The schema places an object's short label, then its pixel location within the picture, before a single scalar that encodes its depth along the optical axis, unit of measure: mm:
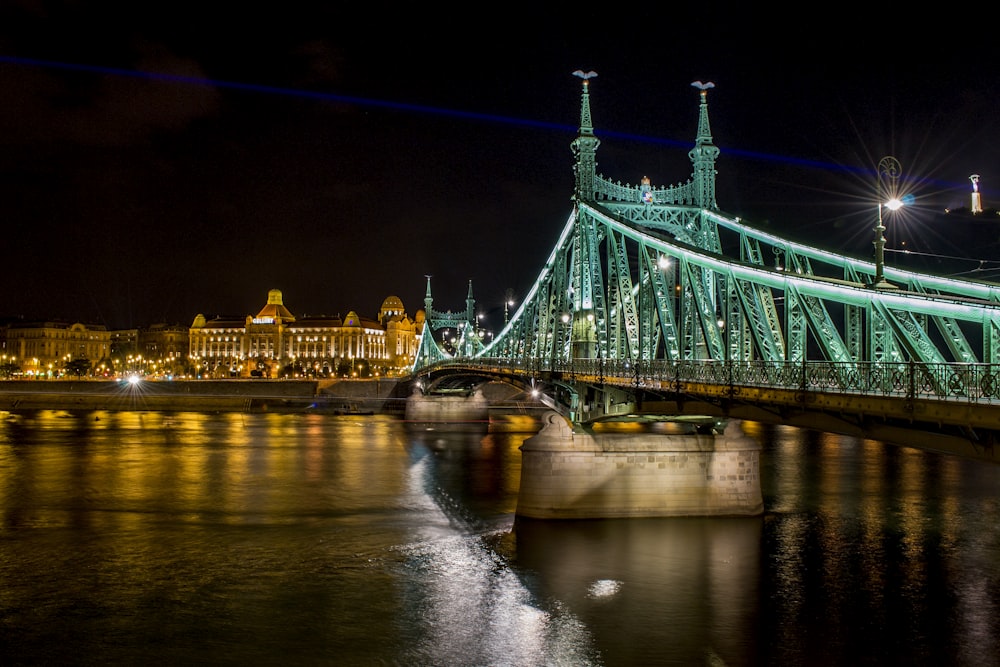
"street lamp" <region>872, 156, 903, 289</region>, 15461
